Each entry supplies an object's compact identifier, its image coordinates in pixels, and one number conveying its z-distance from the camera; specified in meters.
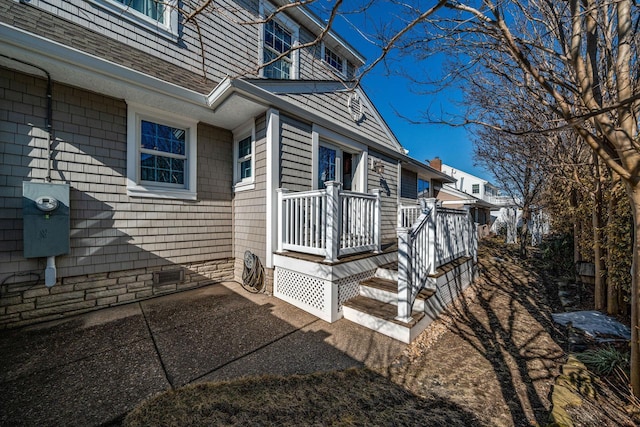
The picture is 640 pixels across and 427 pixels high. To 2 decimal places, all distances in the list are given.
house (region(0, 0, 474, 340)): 3.37
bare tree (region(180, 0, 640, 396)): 2.13
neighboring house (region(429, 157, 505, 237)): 18.12
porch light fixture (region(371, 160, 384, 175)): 7.04
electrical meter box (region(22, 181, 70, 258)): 3.30
